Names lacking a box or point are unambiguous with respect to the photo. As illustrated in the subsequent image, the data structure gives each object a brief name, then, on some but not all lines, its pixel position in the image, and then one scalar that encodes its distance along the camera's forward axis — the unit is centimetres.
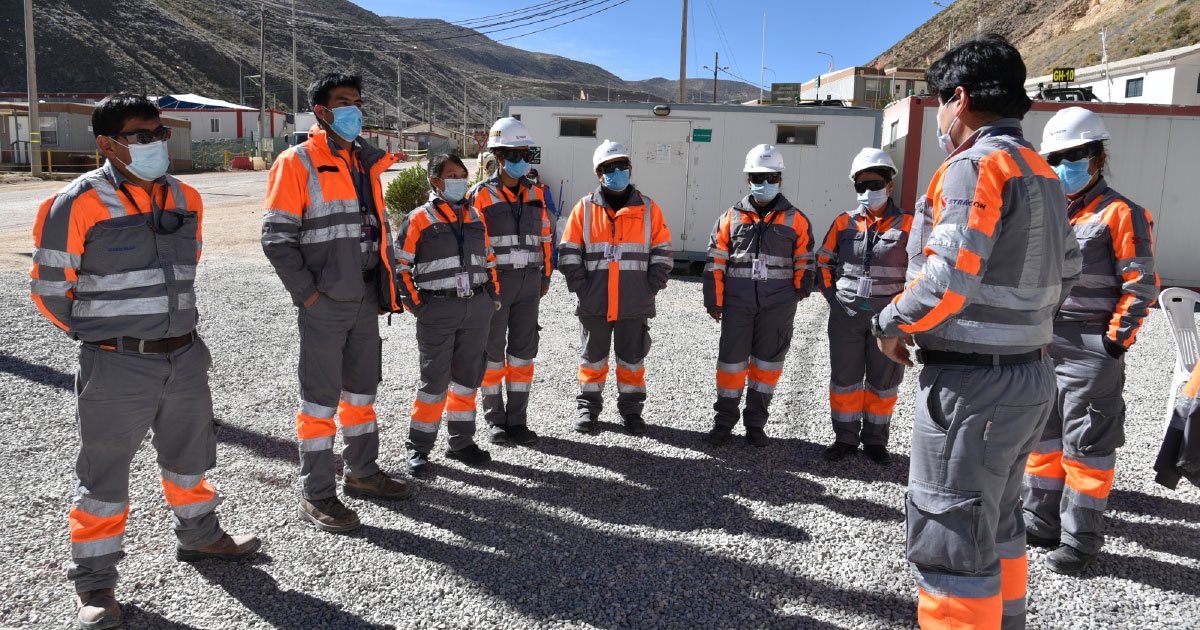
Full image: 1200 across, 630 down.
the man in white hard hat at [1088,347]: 351
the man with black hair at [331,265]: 362
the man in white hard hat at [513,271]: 511
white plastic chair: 419
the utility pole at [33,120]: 2558
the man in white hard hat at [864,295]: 464
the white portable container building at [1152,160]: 1115
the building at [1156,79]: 2000
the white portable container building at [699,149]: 1229
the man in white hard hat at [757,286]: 505
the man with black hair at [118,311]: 290
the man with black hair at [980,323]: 230
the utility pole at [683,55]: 2131
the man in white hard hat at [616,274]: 522
